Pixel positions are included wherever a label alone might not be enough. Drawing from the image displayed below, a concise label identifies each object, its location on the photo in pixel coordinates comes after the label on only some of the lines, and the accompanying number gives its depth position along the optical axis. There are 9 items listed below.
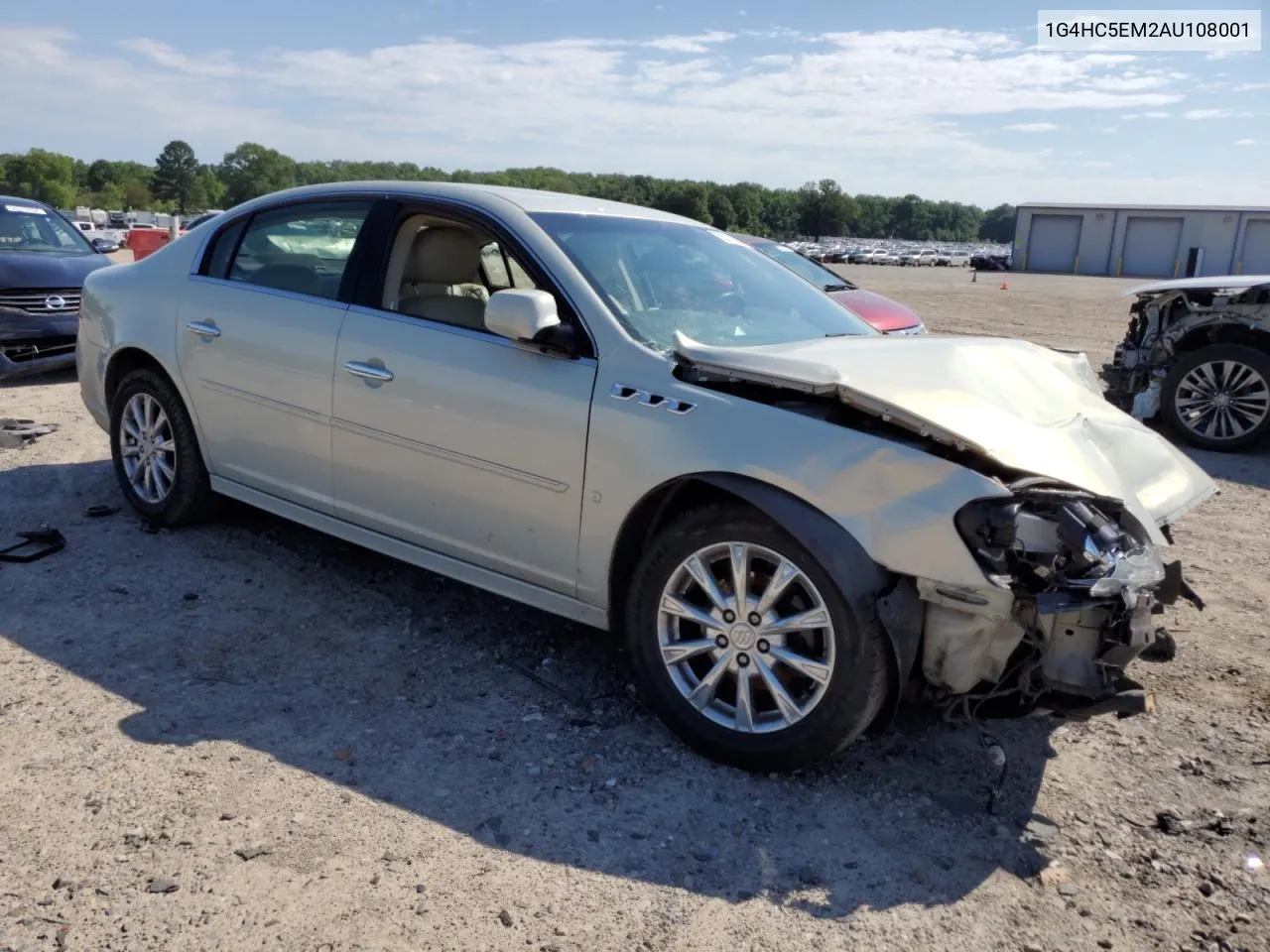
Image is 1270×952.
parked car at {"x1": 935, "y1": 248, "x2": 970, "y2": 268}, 81.25
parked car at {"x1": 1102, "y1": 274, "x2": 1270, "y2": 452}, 8.37
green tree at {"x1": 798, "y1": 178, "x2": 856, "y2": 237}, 136.12
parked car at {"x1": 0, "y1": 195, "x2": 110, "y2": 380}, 9.22
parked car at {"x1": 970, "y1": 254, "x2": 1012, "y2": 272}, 70.69
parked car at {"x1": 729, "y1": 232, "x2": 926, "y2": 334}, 9.32
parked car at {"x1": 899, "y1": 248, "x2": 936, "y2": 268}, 78.56
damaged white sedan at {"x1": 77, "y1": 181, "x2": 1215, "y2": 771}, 3.02
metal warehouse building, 66.38
